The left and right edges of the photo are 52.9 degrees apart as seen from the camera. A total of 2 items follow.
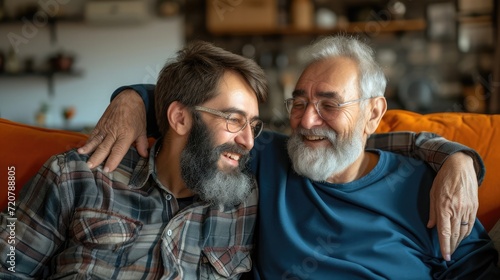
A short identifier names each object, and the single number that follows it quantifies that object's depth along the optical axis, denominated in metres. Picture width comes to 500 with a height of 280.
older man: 1.46
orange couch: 1.58
